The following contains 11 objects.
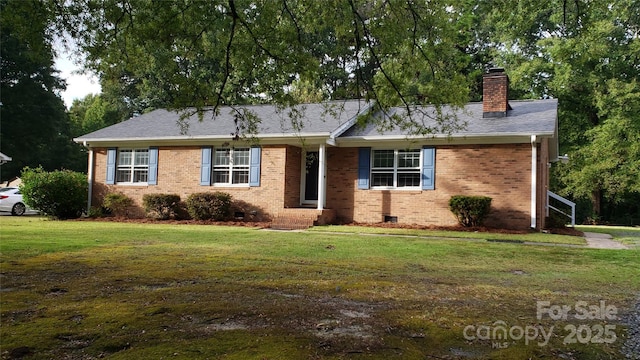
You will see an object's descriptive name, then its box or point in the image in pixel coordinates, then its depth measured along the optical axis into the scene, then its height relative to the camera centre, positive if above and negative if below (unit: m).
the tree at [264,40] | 6.90 +2.35
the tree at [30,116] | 37.31 +5.77
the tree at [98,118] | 45.12 +6.93
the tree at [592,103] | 26.91 +5.91
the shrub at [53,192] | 17.98 -0.09
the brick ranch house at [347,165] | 15.10 +1.14
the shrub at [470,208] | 14.66 -0.18
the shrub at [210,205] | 17.11 -0.38
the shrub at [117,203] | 18.73 -0.42
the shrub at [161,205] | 17.94 -0.42
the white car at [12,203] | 21.25 -0.61
